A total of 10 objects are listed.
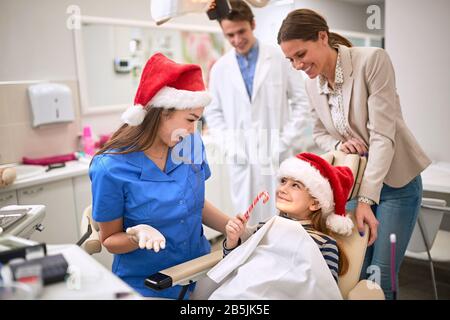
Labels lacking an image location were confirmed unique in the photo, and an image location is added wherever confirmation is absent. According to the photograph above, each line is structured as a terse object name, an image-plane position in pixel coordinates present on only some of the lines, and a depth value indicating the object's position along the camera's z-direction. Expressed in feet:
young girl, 4.35
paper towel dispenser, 7.06
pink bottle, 8.39
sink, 5.30
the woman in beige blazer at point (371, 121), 4.49
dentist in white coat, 6.52
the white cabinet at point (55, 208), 4.72
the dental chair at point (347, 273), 4.00
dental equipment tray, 4.17
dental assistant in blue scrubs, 4.33
